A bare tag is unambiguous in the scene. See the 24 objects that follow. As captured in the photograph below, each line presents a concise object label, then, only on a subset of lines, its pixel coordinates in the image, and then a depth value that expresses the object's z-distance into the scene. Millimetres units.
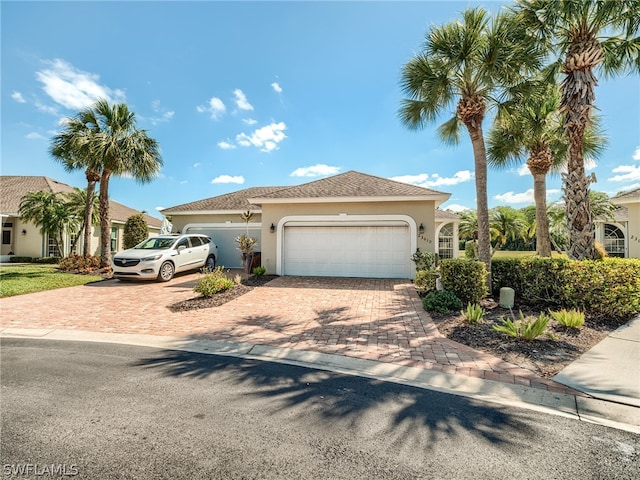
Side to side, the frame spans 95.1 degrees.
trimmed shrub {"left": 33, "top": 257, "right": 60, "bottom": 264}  18297
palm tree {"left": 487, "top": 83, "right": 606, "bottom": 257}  10664
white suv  11070
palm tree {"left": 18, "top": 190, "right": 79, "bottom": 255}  17250
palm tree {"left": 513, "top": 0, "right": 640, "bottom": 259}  7285
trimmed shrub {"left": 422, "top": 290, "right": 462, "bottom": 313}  6891
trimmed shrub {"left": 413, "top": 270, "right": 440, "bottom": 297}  8539
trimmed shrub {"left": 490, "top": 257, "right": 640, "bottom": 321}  6137
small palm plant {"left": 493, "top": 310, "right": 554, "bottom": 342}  4758
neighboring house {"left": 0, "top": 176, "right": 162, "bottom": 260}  18891
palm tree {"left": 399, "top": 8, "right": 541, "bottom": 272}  7480
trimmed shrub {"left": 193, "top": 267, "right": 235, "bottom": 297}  8422
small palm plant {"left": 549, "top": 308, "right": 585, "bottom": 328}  5344
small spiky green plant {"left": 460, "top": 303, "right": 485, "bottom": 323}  5816
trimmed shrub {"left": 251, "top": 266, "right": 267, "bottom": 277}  12179
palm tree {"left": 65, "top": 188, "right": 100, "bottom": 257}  18536
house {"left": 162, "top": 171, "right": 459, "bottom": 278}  11945
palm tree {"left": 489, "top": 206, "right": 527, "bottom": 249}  23141
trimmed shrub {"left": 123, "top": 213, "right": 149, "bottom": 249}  19609
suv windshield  12109
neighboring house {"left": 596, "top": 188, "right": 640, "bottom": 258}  19891
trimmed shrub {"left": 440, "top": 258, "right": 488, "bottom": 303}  7203
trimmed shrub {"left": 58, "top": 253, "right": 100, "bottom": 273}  13898
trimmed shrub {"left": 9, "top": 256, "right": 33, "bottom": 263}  18359
